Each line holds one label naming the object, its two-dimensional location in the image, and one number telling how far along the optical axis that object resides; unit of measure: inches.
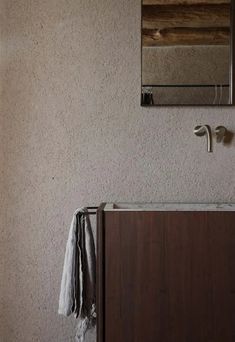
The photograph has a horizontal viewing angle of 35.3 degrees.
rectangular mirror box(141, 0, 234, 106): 61.3
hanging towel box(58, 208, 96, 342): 54.6
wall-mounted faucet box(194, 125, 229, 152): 61.2
